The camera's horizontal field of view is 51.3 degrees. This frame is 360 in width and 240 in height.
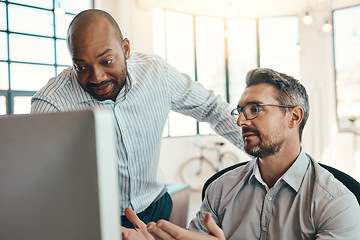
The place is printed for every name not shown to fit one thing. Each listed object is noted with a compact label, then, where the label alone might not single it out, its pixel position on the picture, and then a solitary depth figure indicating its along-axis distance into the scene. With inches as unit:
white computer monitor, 14.5
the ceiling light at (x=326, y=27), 252.7
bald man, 47.3
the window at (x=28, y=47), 196.9
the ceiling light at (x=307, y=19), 243.8
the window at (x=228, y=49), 302.4
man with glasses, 49.0
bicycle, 289.0
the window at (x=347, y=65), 290.8
